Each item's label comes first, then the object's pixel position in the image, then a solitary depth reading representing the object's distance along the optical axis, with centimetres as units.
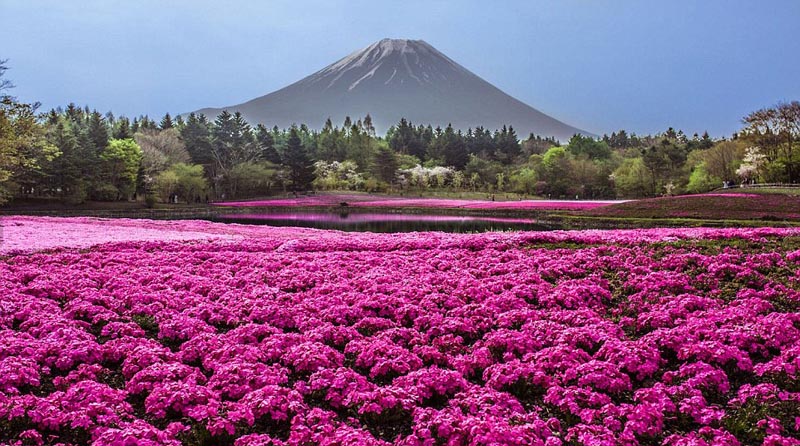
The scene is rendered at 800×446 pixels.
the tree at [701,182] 6712
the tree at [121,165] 6206
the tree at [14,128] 2998
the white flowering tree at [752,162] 5922
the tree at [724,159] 6681
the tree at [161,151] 6675
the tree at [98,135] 6744
